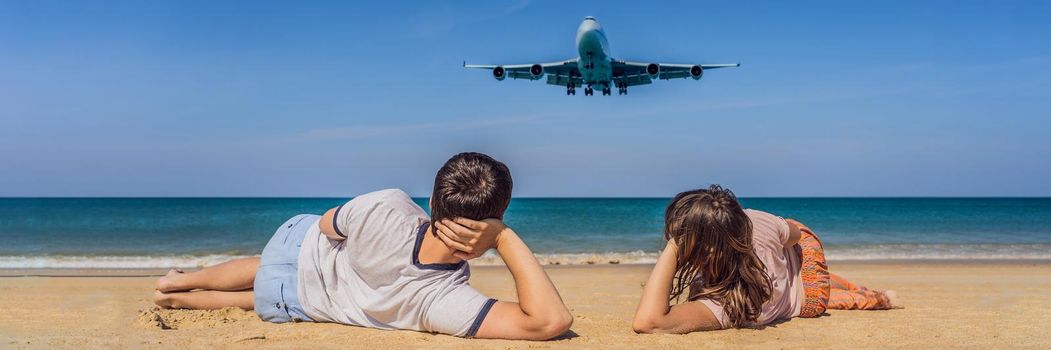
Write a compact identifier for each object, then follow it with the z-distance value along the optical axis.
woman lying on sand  3.44
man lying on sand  3.11
